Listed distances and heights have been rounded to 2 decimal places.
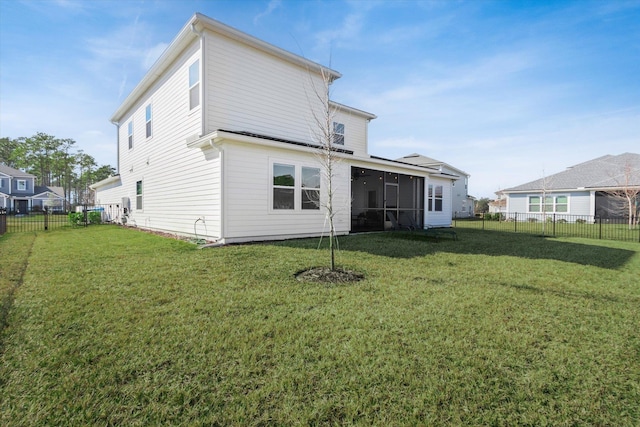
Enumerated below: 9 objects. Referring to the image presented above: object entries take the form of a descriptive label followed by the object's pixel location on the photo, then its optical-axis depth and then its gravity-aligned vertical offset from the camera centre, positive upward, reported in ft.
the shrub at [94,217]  53.67 -1.40
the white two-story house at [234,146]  26.76 +6.83
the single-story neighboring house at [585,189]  71.00 +6.04
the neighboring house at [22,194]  118.32 +7.17
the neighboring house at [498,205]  150.09 +3.59
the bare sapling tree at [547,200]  79.26 +3.17
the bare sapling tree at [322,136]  29.92 +6.88
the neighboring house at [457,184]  102.47 +10.75
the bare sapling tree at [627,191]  63.62 +4.91
